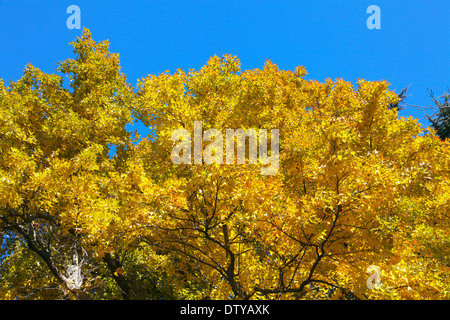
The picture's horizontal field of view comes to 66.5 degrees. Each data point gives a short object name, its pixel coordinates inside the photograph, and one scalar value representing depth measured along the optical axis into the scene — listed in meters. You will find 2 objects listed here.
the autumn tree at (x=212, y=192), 7.03
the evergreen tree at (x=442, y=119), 20.23
